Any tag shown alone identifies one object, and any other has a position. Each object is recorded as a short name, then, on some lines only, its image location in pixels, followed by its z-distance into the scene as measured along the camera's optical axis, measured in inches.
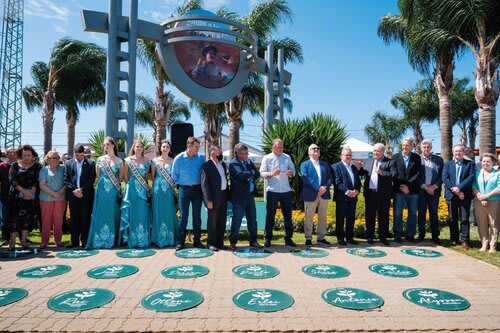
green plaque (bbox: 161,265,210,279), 183.2
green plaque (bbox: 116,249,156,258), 226.5
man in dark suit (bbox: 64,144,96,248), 250.2
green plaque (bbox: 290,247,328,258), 231.0
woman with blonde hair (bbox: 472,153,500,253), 242.1
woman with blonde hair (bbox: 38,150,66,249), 249.3
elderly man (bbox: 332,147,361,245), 265.9
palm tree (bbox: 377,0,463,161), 544.1
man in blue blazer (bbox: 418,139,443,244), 269.1
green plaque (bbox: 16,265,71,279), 185.6
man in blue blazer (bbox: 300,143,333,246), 265.4
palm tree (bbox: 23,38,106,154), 933.8
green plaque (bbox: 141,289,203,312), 143.1
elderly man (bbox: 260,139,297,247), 261.1
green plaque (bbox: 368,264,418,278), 187.6
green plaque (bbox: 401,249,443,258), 231.6
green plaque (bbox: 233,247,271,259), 228.1
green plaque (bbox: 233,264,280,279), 183.9
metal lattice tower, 1429.6
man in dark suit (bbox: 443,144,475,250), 252.5
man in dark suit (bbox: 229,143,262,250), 249.3
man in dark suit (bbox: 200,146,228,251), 241.9
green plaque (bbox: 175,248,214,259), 225.1
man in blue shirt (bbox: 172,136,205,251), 244.7
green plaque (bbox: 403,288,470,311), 144.9
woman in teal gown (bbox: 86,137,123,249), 247.6
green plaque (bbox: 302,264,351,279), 185.9
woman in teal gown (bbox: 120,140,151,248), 248.2
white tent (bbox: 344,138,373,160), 1172.2
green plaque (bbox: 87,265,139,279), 182.5
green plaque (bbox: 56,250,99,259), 225.9
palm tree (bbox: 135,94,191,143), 1558.8
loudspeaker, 382.6
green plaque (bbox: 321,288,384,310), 145.7
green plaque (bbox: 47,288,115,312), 142.9
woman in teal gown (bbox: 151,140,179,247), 250.8
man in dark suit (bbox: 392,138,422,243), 267.4
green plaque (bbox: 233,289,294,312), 143.6
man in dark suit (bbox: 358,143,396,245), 264.7
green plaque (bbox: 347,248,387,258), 231.0
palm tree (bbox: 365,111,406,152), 1758.1
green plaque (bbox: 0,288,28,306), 149.6
